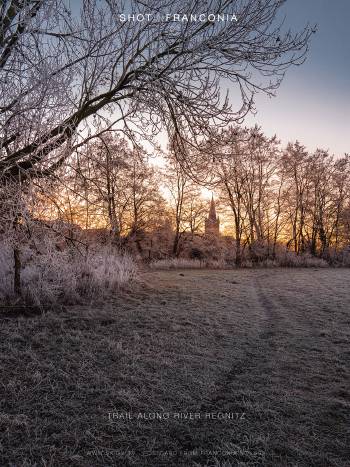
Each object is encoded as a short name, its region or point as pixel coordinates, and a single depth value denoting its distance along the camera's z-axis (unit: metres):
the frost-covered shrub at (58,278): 7.55
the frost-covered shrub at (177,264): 22.41
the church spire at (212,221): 30.77
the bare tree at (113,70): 4.32
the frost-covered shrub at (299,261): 26.97
